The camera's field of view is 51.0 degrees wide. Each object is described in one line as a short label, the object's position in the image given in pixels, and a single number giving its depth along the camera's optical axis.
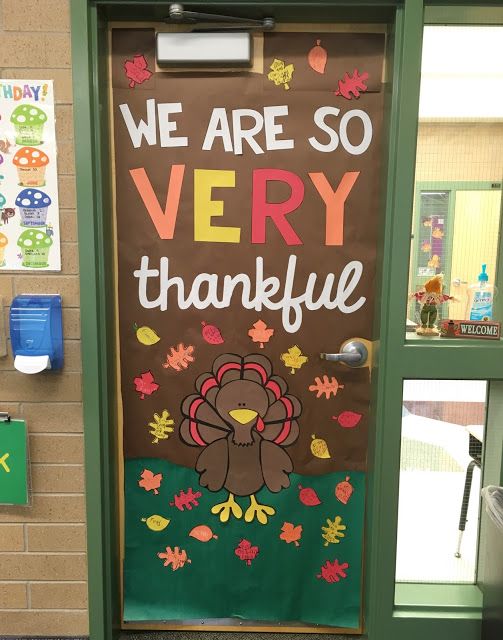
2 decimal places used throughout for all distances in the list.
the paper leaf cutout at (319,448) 1.80
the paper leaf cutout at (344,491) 1.81
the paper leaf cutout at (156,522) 1.84
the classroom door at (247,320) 1.66
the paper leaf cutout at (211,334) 1.76
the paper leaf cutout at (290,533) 1.84
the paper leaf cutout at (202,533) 1.85
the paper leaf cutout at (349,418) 1.79
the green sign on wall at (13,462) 1.67
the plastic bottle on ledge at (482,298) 1.69
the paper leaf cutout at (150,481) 1.82
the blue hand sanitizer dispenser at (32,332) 1.57
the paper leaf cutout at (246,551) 1.85
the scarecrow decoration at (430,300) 1.68
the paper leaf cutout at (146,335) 1.76
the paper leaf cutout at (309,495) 1.82
